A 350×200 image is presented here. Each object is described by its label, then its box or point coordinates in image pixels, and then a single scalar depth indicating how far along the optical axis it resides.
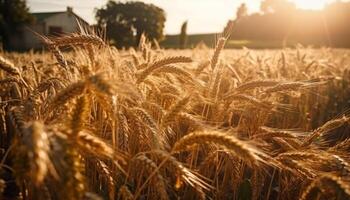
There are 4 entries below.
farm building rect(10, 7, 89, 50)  40.69
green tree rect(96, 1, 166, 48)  42.97
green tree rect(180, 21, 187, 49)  31.42
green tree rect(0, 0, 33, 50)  35.31
